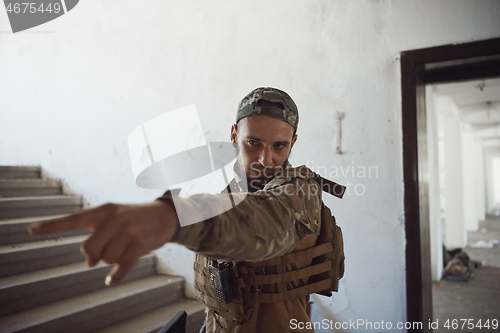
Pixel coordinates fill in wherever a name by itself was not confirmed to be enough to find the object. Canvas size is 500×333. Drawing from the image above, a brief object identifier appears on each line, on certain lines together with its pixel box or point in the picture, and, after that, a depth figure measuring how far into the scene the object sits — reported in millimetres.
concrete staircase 2088
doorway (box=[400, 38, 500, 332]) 1843
